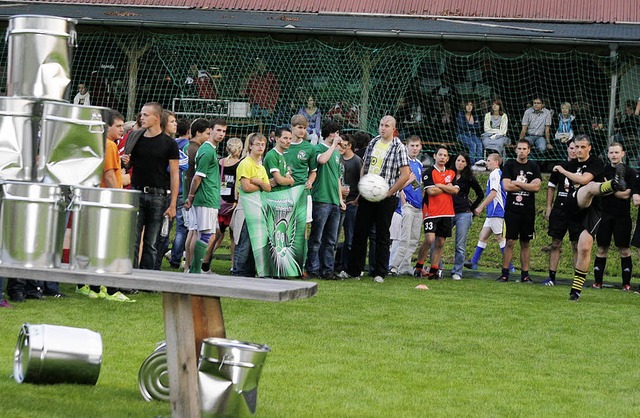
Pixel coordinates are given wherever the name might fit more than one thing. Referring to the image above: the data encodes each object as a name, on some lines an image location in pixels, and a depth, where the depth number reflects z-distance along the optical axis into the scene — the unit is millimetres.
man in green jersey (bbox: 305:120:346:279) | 14516
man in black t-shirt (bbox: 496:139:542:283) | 15461
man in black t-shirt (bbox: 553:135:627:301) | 12844
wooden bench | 5551
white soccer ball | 14141
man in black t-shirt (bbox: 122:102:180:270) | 11508
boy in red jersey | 15359
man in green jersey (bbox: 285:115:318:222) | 14219
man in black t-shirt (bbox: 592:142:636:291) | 15227
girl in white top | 22891
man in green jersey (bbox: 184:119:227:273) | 12805
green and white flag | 13703
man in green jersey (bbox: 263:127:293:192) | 13852
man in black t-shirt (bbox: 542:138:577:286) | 15344
